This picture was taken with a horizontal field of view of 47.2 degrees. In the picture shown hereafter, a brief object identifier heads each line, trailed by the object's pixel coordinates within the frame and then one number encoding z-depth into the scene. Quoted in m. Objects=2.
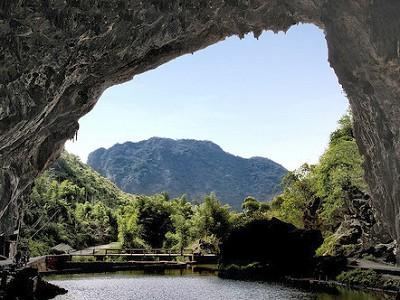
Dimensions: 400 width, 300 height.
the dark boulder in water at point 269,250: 50.34
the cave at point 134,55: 21.12
